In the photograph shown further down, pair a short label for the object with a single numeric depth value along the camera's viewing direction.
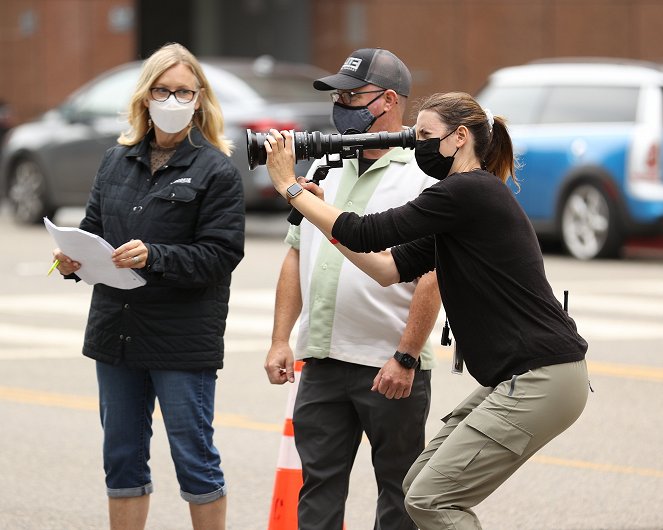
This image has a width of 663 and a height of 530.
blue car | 29.08
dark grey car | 31.58
